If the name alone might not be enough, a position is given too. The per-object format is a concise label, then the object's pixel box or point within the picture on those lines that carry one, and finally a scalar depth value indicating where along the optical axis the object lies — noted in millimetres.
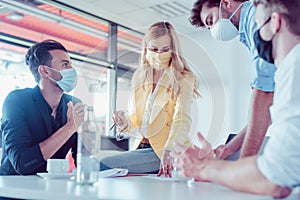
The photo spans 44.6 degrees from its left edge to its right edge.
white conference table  812
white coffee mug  1339
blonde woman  1771
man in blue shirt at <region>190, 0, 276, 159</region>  1265
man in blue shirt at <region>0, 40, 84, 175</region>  1637
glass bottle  1023
